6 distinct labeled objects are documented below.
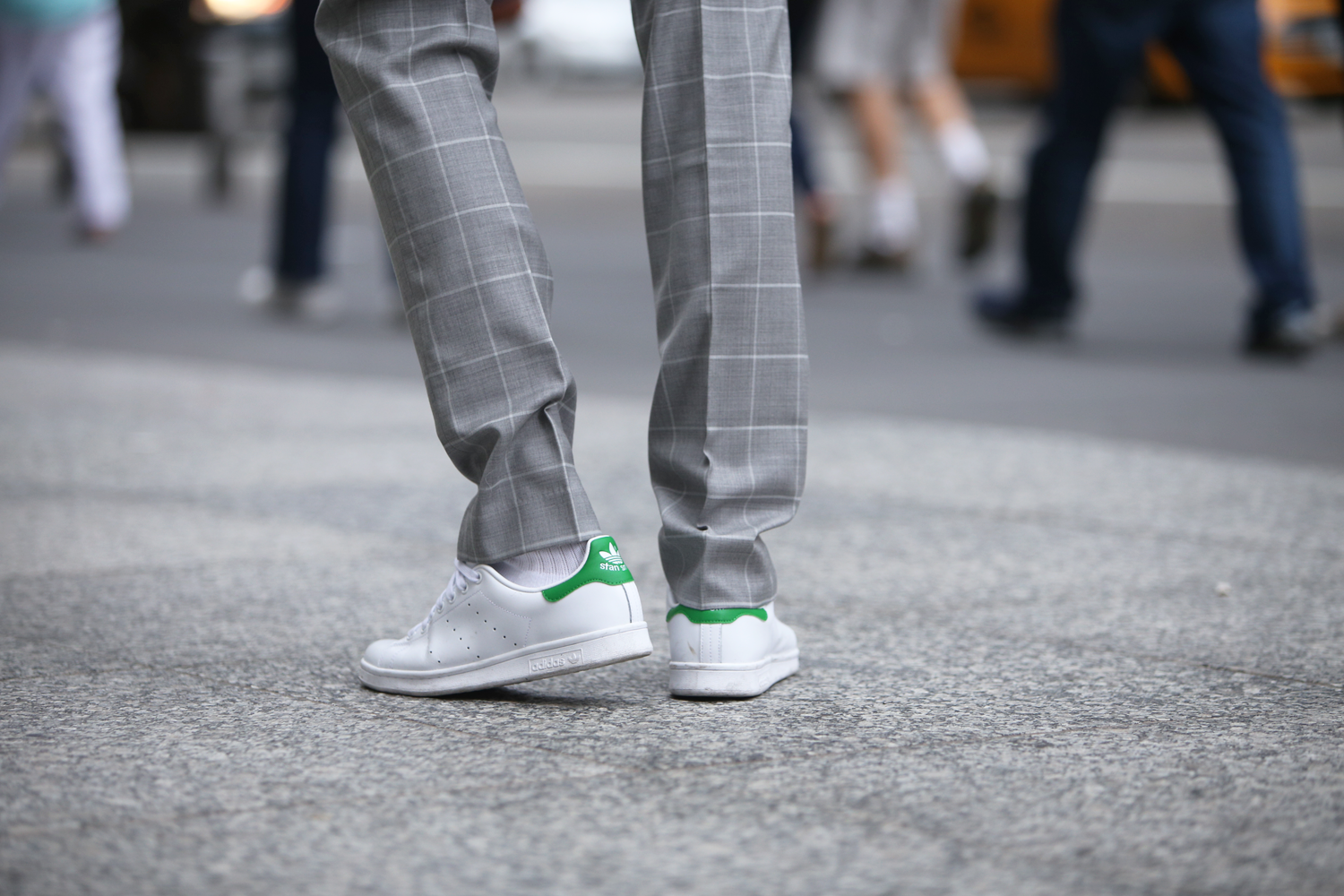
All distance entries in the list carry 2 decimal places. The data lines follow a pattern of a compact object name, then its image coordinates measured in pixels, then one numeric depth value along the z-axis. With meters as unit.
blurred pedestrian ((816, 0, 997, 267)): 13.83
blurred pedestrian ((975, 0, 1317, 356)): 9.40
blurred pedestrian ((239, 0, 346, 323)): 10.84
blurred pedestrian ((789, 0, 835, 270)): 12.74
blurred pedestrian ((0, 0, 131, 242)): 14.65
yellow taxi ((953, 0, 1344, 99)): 24.69
